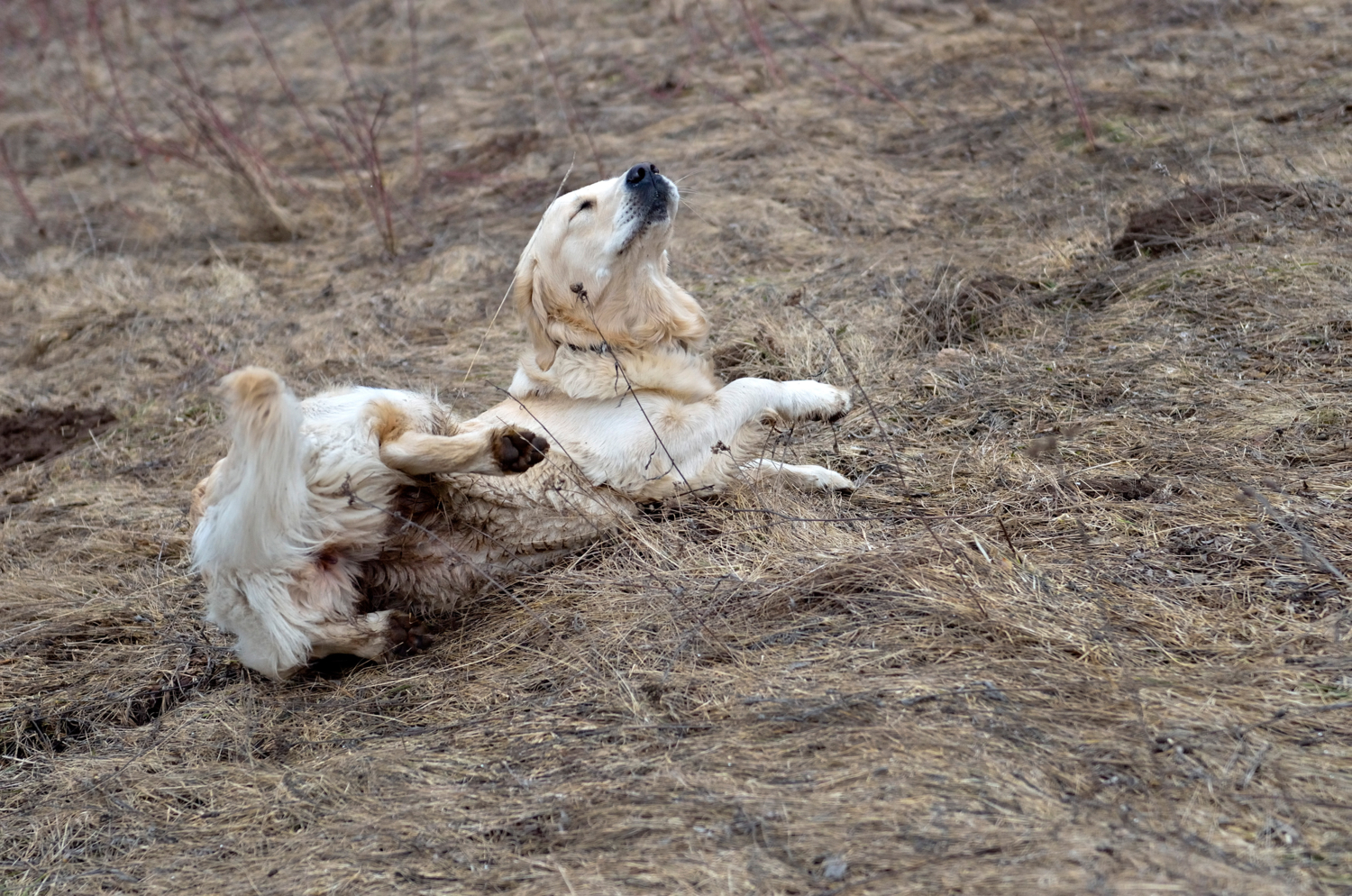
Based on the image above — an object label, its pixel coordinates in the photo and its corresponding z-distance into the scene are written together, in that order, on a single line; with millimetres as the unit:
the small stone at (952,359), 4887
